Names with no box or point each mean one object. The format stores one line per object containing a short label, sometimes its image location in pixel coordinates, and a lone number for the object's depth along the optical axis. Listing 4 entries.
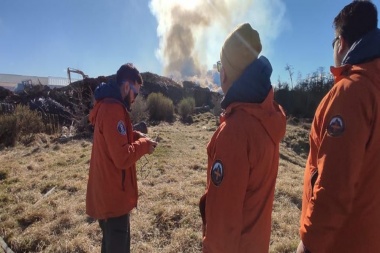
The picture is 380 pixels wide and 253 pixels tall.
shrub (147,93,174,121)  19.45
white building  52.25
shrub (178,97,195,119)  21.50
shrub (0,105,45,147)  12.27
